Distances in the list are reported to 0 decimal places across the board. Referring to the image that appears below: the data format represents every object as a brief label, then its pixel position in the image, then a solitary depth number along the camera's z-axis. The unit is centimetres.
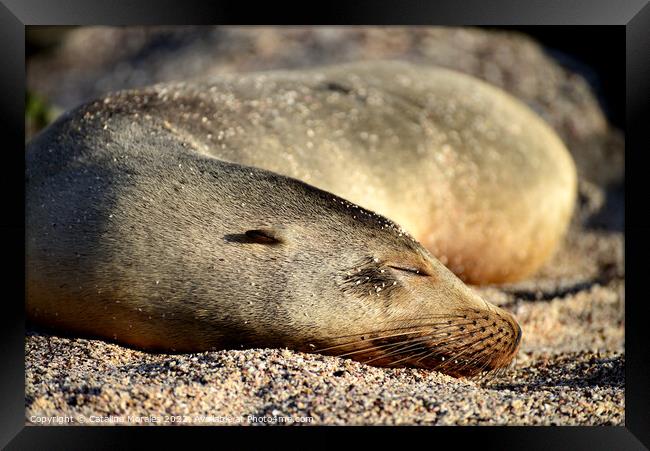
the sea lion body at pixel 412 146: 800
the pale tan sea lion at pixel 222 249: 611
